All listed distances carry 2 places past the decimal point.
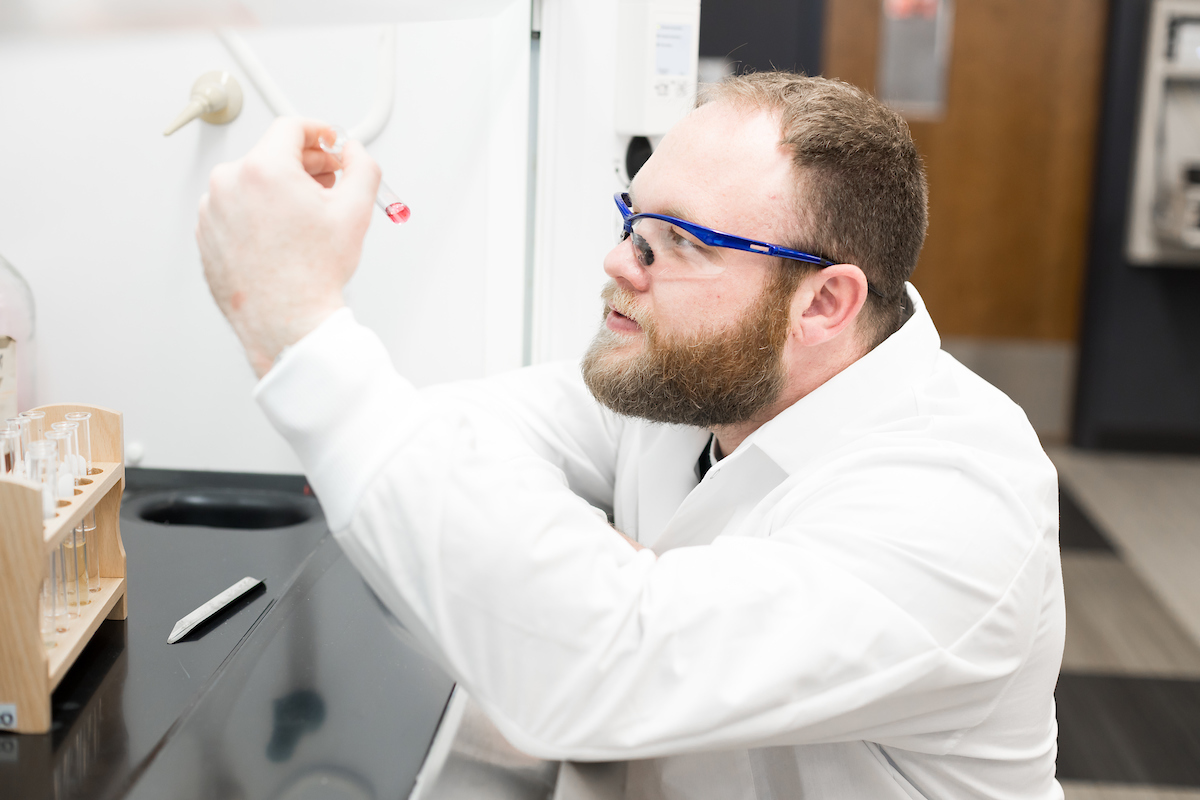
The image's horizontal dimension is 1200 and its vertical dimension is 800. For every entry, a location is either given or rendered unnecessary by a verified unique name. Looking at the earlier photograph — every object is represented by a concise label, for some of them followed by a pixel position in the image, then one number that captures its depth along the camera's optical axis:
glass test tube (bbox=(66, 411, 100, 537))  0.87
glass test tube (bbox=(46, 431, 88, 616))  0.80
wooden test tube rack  0.69
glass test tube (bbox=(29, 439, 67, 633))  0.77
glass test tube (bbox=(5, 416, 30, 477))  0.83
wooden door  3.81
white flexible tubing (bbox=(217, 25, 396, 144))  1.26
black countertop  0.72
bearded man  0.68
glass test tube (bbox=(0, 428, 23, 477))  0.81
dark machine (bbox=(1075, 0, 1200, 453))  3.68
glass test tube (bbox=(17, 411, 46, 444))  0.86
